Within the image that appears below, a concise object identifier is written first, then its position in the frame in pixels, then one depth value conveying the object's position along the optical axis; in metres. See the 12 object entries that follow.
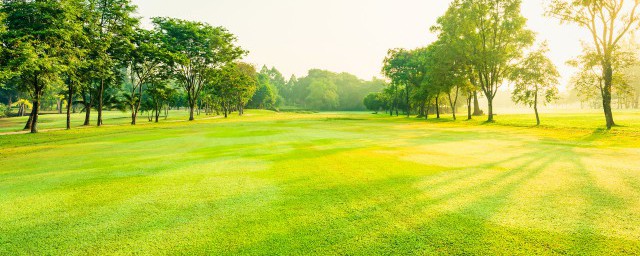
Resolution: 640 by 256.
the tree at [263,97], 126.31
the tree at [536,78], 37.97
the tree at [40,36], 24.75
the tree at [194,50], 50.06
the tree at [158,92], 51.44
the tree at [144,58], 42.97
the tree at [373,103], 125.69
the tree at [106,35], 34.72
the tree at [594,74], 29.50
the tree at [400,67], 64.56
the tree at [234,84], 61.91
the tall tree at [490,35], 43.38
